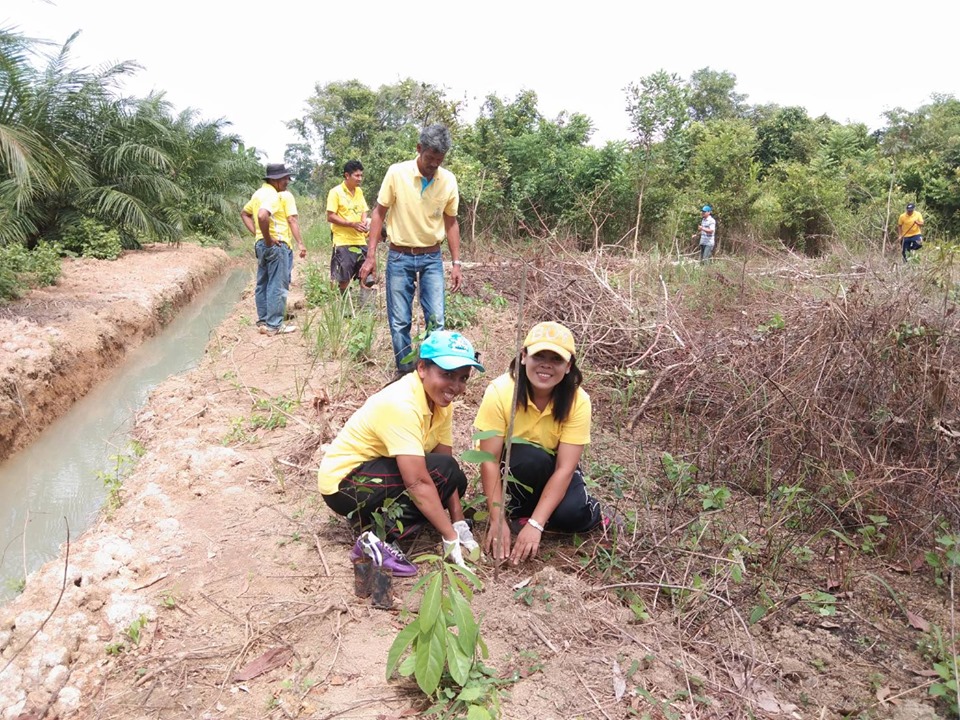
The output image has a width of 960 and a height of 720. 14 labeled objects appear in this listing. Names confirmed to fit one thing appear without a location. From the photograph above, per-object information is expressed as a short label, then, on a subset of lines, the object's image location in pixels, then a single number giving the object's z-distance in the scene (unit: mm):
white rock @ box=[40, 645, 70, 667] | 2104
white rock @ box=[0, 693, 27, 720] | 1937
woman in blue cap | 2457
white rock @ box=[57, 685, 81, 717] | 1960
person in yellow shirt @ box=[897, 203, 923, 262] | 10555
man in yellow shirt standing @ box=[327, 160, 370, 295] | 6242
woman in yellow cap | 2547
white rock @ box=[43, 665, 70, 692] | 2035
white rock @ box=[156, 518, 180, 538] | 2918
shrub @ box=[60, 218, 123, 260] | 11297
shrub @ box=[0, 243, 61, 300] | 7426
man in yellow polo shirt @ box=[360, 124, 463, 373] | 4230
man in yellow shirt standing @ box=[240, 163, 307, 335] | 6008
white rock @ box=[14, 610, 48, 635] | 2299
